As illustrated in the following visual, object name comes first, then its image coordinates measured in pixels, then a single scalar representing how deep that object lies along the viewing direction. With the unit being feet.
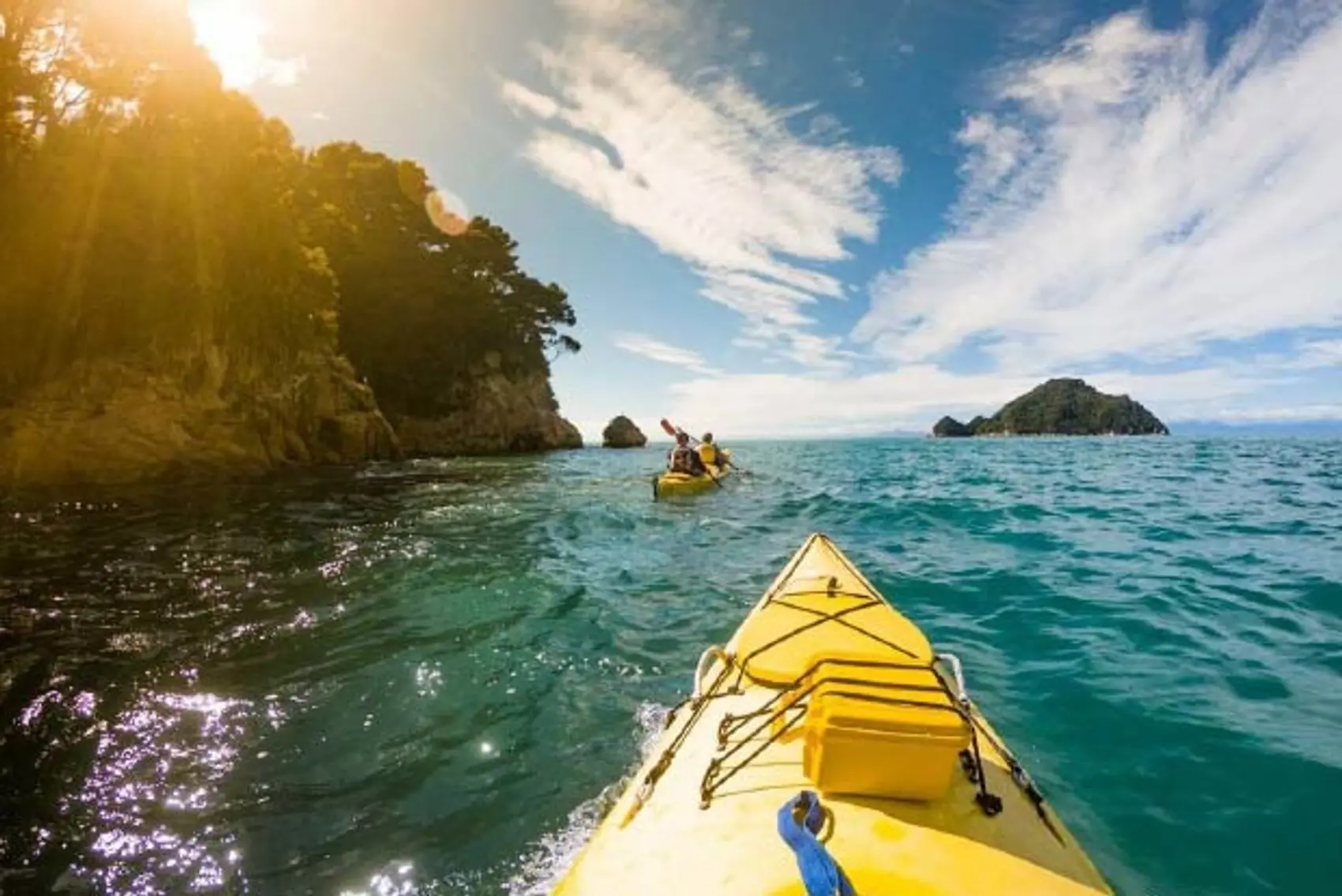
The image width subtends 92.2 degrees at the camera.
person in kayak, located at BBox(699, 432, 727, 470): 81.25
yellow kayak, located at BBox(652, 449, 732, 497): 67.00
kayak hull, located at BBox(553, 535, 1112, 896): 7.68
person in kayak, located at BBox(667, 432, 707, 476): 72.13
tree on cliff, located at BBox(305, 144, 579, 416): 150.10
